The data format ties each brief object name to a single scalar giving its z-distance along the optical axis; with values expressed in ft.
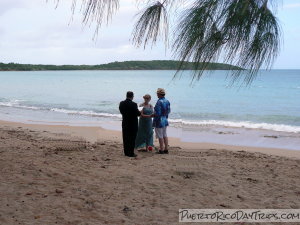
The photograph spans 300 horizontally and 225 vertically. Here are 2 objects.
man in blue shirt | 28.04
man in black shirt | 26.83
